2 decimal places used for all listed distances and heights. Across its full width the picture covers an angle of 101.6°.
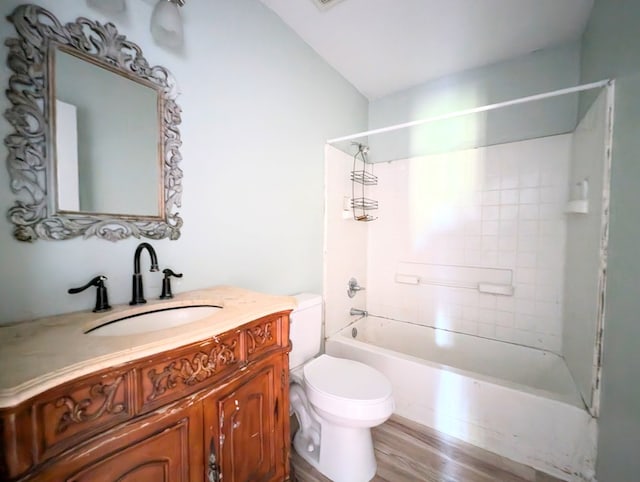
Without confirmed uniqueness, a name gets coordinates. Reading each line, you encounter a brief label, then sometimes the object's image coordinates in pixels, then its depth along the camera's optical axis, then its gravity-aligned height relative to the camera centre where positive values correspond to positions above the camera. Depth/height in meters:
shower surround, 1.40 -0.40
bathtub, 1.36 -1.01
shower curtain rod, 1.28 +0.77
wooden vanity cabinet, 0.51 -0.48
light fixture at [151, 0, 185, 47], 1.02 +0.82
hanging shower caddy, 2.53 +0.50
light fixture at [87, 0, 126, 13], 0.92 +0.81
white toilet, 1.25 -0.85
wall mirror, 0.81 +0.35
